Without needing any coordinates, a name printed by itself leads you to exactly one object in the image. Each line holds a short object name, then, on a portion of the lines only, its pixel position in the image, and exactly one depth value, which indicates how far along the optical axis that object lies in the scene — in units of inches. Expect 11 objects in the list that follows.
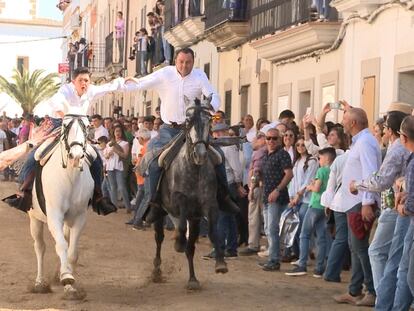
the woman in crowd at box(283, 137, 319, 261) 578.9
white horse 453.7
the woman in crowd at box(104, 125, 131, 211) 953.5
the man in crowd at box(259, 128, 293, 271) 580.4
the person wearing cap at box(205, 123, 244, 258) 635.5
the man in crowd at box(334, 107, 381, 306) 441.4
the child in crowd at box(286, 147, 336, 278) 554.7
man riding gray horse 525.3
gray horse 483.2
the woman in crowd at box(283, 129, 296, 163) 612.4
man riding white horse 478.0
